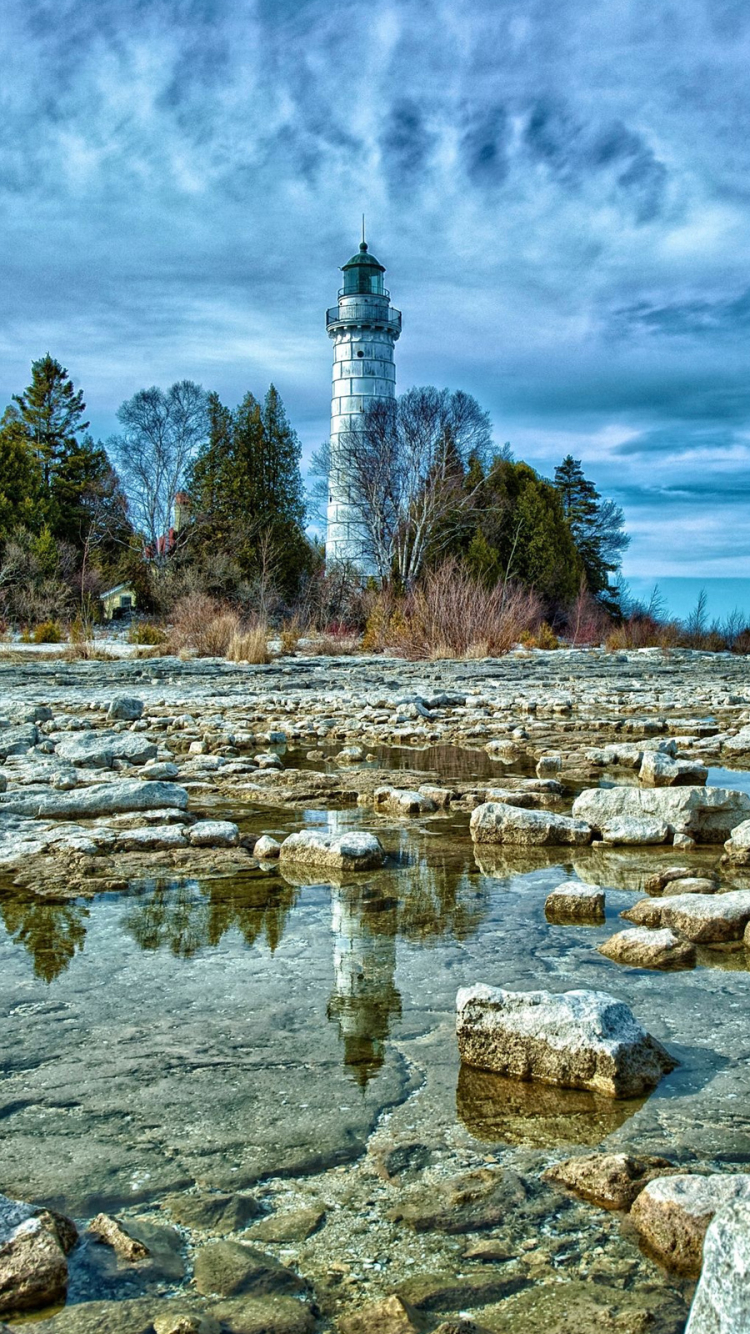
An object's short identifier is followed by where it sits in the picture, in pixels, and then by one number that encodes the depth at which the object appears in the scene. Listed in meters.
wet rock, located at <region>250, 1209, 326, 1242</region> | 1.21
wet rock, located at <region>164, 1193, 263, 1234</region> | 1.24
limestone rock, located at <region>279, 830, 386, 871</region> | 3.04
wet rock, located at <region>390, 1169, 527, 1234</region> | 1.23
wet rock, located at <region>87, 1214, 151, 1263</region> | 1.16
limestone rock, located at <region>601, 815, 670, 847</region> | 3.35
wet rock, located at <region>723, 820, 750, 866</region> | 3.05
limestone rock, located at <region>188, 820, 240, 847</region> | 3.28
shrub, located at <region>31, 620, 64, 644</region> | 19.56
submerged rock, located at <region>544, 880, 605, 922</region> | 2.54
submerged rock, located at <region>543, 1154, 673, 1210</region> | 1.26
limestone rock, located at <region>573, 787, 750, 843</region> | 3.42
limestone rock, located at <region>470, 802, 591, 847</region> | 3.38
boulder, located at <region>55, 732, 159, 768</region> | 4.92
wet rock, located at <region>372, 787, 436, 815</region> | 3.97
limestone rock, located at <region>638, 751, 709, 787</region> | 4.39
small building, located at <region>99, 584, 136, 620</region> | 29.71
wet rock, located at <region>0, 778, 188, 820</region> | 3.78
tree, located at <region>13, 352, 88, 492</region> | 33.31
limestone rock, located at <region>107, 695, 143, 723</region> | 7.25
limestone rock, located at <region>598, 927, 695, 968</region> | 2.17
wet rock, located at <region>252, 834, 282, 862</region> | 3.16
